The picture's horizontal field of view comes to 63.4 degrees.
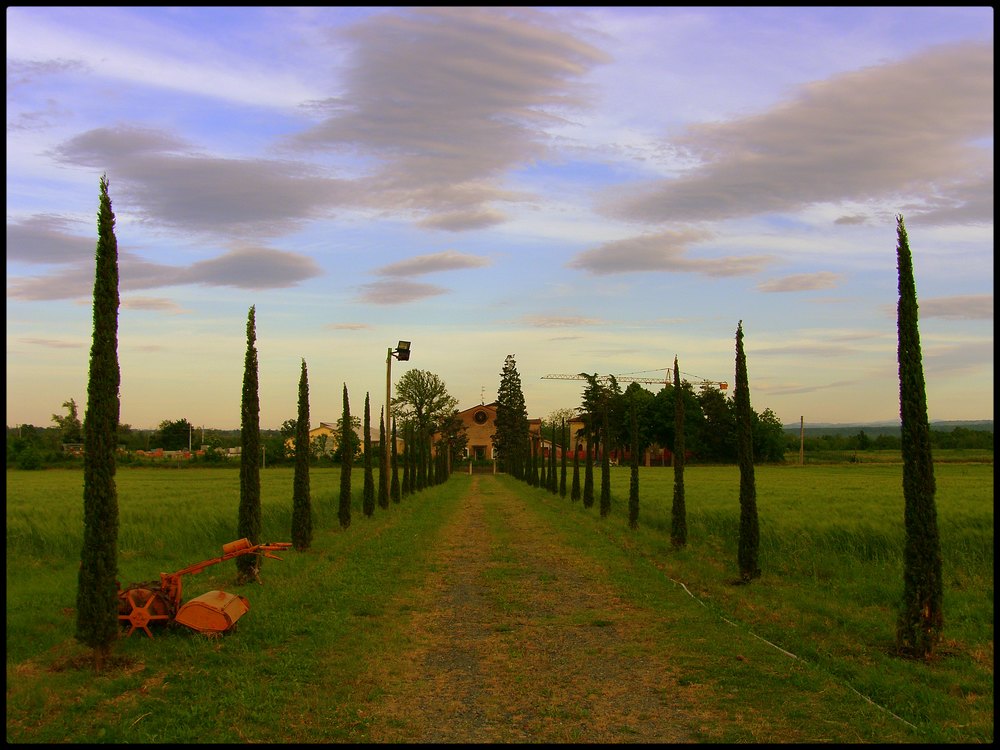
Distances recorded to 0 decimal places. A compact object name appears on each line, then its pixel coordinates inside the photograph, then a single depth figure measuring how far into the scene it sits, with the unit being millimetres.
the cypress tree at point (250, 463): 15617
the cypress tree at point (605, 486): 32531
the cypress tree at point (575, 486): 41781
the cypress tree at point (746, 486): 15750
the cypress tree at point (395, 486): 41969
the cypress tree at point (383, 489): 37438
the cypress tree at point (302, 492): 20688
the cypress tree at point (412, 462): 50688
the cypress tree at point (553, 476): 49272
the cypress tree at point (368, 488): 32969
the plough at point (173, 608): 10172
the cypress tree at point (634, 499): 26748
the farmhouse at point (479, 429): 115812
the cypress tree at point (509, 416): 96938
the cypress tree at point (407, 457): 48094
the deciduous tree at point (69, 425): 113562
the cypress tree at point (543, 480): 56812
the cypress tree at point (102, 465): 9328
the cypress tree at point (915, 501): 9977
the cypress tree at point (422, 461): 56991
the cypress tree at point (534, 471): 61000
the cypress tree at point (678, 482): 20766
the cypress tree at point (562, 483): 45312
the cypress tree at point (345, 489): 27109
